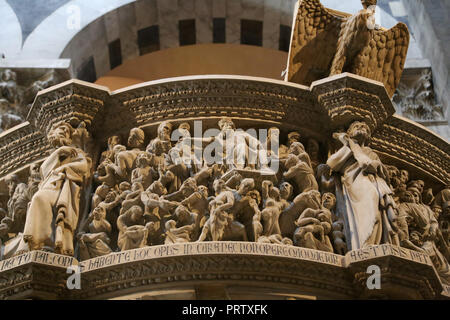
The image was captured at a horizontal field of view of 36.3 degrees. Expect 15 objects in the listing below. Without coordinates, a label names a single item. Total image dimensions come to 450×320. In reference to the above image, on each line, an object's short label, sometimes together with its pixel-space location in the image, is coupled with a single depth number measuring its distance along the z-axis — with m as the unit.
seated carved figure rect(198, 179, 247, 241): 5.28
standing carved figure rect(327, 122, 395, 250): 5.38
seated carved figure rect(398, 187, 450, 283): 5.83
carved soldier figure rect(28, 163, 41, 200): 6.05
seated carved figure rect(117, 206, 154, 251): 5.32
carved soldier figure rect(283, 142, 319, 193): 5.89
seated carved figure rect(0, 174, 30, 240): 6.03
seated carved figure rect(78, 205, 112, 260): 5.37
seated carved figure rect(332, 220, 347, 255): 5.48
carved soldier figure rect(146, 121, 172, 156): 6.05
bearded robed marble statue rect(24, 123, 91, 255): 5.27
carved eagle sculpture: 7.25
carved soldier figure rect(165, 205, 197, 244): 5.30
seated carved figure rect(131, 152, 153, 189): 5.83
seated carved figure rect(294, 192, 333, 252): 5.42
